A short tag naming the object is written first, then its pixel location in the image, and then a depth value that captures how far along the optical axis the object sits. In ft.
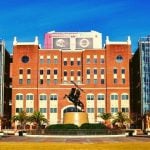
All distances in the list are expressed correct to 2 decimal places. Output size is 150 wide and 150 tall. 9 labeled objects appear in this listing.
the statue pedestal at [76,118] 278.26
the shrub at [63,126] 242.99
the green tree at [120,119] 418.72
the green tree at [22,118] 415.95
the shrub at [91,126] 246.47
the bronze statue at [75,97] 292.40
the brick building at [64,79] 444.14
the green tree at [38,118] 416.67
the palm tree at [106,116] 422.00
